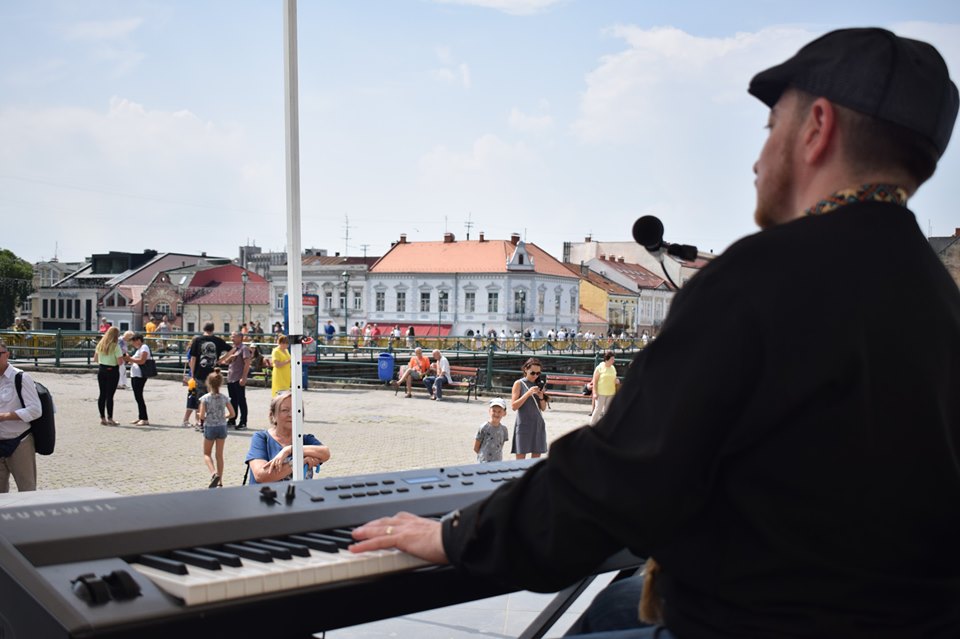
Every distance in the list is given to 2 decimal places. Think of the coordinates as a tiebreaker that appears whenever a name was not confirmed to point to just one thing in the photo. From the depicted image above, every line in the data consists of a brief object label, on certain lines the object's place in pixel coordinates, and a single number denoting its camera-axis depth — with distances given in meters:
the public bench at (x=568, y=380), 24.81
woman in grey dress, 12.03
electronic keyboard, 1.39
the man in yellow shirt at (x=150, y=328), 31.91
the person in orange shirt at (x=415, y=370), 27.70
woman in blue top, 6.28
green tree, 85.94
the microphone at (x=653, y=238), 2.29
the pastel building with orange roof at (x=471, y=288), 84.00
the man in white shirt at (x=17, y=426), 7.65
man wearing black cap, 1.31
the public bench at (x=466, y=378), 27.75
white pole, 5.20
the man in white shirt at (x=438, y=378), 27.11
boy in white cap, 11.27
